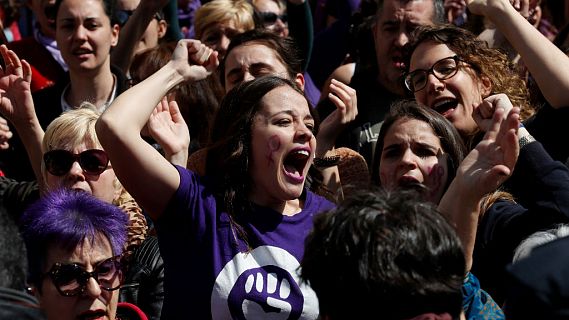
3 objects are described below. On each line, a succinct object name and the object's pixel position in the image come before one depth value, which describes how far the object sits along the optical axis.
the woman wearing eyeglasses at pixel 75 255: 6.42
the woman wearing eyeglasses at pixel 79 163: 7.55
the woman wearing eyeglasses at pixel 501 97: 6.88
